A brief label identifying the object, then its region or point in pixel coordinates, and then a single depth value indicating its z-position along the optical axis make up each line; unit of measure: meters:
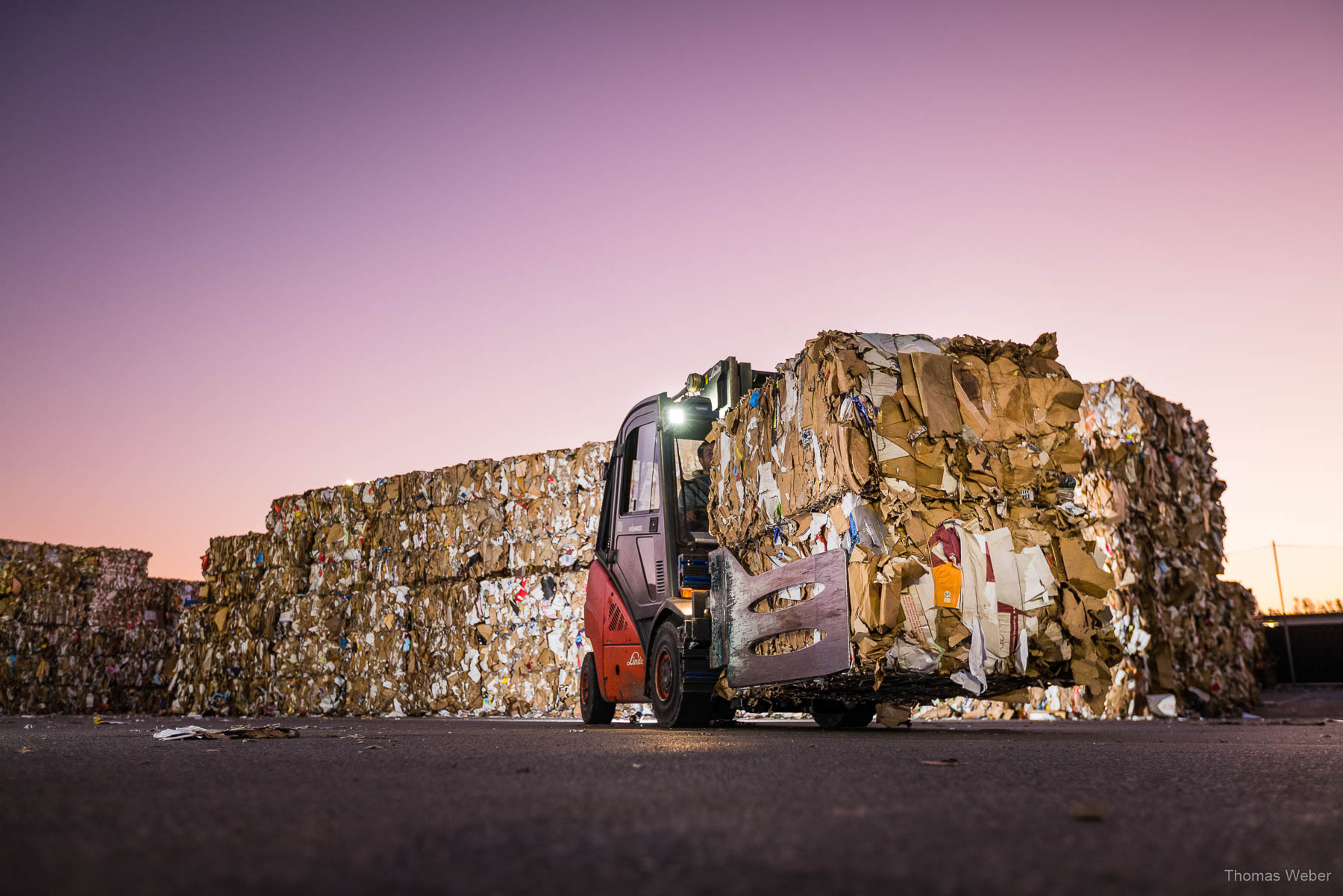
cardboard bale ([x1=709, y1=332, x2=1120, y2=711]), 5.82
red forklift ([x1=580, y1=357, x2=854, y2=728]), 6.59
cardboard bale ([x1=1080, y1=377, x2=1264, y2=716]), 10.10
